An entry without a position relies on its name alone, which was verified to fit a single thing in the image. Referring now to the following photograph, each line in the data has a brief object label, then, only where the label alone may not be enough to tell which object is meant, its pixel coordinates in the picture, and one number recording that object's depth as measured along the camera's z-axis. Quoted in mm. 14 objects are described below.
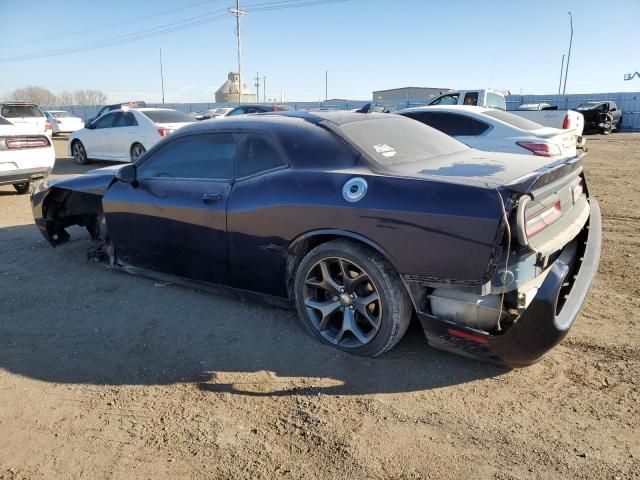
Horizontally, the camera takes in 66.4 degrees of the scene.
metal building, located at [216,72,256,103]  68250
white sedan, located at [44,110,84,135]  23453
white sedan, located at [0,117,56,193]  8086
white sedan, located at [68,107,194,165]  11227
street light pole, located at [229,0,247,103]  40188
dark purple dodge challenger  2566
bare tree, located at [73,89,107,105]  98375
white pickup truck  10227
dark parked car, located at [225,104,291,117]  17797
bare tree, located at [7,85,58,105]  84438
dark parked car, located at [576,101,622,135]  24375
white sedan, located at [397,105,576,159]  7043
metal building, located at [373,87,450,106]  60562
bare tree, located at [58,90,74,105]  98188
